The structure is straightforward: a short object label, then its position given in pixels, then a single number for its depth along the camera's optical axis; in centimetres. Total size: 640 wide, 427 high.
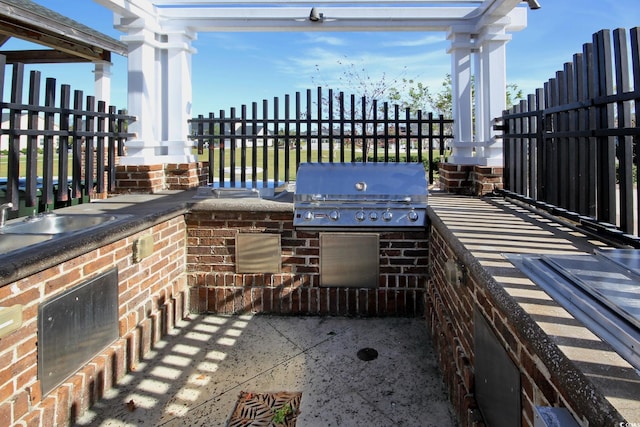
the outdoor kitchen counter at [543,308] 93
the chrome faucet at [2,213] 261
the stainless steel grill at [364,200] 365
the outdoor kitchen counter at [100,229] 192
